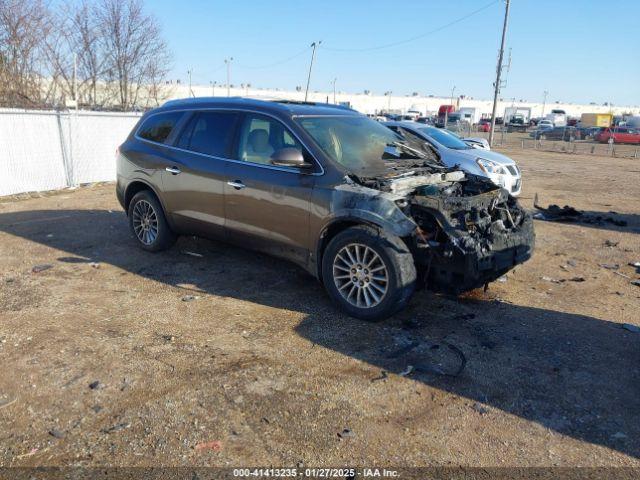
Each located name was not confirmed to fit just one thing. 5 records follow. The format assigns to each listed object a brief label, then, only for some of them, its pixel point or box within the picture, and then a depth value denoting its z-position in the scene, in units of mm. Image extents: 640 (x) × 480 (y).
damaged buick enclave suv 4715
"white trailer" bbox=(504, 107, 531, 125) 71431
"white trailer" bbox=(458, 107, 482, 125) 69606
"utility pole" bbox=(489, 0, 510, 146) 29328
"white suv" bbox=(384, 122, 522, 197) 10414
